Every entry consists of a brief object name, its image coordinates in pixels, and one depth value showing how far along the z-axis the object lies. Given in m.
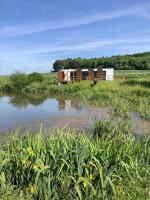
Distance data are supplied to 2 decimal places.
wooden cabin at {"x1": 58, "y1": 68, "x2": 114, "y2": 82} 20.51
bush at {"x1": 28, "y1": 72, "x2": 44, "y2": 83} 20.96
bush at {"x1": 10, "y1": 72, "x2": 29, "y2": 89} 20.50
